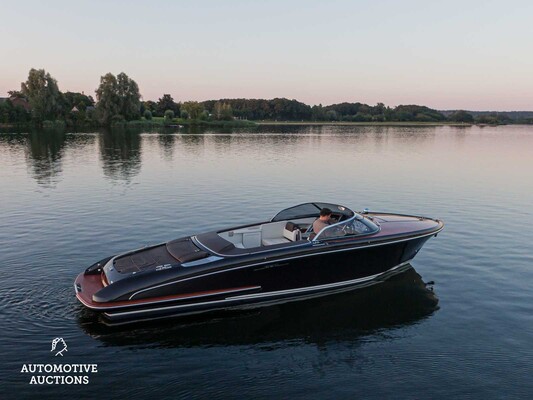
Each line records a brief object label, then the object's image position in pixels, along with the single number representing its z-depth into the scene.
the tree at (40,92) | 94.88
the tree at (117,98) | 99.25
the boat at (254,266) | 9.03
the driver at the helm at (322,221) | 11.23
